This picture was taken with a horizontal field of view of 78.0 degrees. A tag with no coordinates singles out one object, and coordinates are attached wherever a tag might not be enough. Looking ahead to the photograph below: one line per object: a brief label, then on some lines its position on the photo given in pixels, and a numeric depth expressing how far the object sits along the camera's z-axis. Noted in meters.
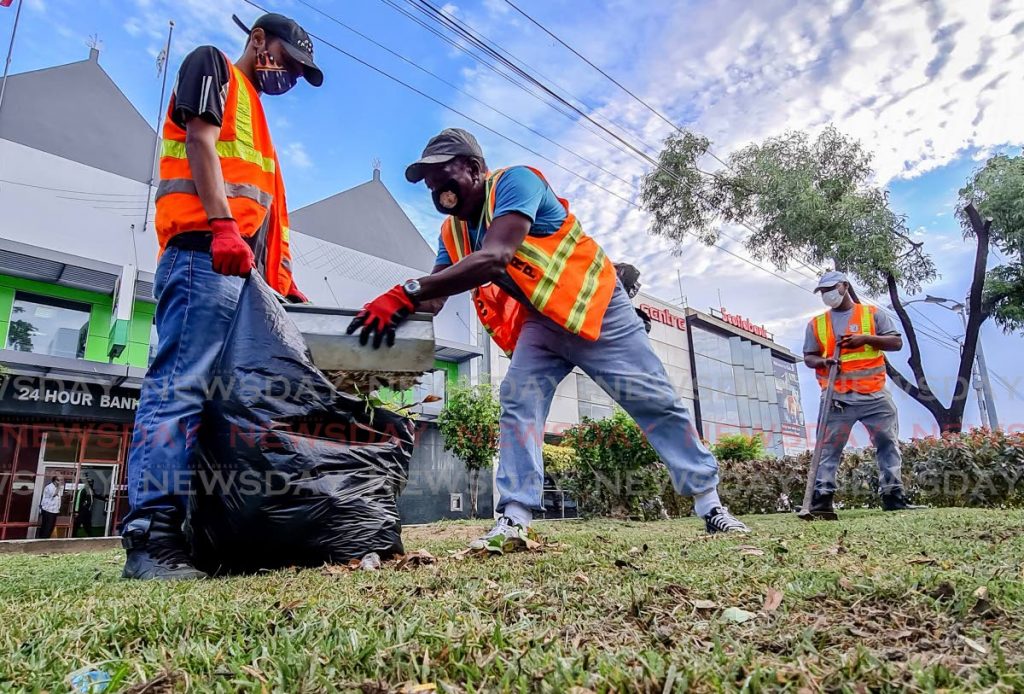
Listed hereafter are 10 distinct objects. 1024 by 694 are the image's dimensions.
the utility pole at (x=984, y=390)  17.81
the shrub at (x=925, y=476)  6.48
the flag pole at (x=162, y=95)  15.30
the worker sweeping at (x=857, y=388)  4.91
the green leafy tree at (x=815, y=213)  12.96
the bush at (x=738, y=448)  11.66
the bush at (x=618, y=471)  6.62
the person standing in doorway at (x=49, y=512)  12.29
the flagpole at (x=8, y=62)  13.66
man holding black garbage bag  1.92
